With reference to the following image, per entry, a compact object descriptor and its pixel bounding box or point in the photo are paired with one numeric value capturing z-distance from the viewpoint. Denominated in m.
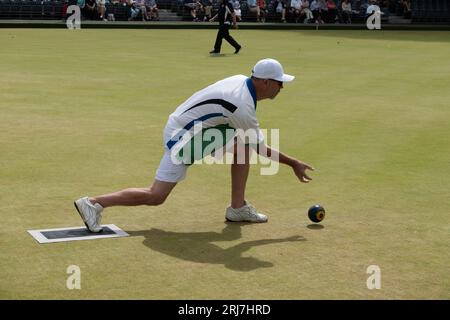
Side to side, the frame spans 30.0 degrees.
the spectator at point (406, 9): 47.50
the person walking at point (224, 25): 27.47
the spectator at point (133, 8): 43.19
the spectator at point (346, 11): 44.91
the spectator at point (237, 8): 42.44
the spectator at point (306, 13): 44.47
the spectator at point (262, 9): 44.75
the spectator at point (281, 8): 45.06
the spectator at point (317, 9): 44.66
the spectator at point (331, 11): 44.91
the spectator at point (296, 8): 44.75
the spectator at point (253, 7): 44.66
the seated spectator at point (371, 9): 43.88
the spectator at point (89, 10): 42.12
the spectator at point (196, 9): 44.34
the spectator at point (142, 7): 43.28
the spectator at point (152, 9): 43.66
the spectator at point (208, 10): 44.12
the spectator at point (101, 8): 42.28
